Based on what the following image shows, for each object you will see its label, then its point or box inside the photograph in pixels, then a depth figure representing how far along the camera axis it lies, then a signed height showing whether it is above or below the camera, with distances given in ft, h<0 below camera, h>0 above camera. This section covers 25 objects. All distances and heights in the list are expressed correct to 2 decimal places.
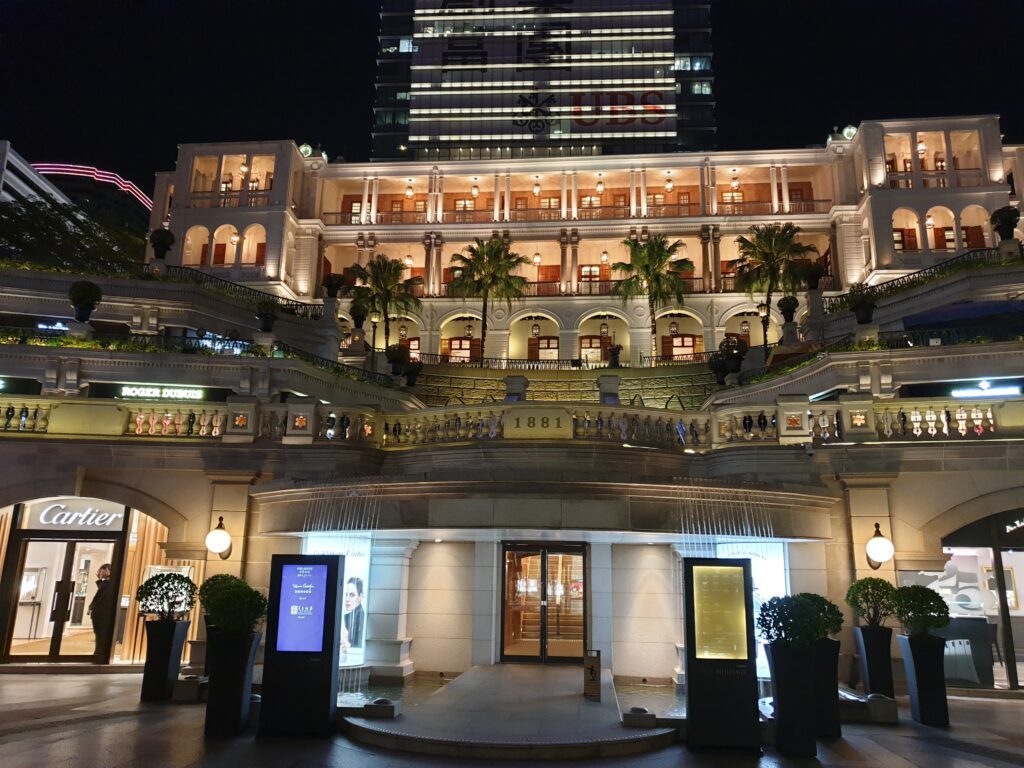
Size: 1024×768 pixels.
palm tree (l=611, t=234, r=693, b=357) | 180.96 +72.30
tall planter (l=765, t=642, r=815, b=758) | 33.30 -5.28
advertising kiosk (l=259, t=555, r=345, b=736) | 35.29 -3.47
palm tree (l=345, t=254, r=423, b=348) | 169.07 +65.22
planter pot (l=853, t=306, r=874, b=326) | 86.12 +29.92
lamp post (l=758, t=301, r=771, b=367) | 143.59 +53.73
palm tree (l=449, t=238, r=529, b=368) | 187.11 +73.37
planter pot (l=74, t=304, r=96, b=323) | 90.63 +30.06
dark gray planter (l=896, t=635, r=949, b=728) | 39.60 -4.96
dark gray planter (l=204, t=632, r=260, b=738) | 35.50 -5.32
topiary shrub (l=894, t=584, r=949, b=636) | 40.37 -1.28
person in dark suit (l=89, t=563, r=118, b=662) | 56.54 -3.24
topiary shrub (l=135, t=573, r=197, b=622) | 42.86 -1.44
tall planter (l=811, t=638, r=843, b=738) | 36.09 -5.18
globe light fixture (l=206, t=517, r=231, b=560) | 53.31 +2.02
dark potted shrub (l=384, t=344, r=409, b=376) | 115.96 +32.32
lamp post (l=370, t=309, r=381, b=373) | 129.59 +55.28
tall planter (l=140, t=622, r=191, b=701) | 42.93 -5.22
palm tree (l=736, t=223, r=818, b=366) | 163.53 +69.39
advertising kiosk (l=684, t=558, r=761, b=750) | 33.68 -3.40
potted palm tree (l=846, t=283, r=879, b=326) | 86.28 +30.94
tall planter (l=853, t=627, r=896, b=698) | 43.21 -4.35
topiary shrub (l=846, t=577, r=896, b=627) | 43.04 -0.95
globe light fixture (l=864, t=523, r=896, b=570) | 49.73 +2.19
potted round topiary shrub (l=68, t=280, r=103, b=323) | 89.15 +31.40
